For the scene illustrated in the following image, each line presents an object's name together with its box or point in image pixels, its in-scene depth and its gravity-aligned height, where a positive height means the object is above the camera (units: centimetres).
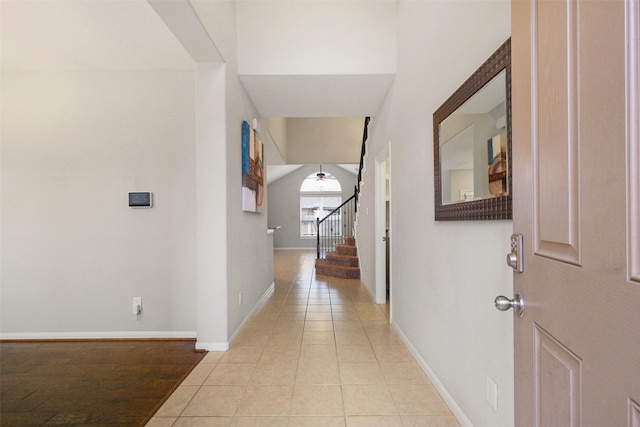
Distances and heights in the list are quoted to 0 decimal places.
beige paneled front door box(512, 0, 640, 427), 55 +1
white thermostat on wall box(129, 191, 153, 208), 310 +16
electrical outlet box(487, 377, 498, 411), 145 -79
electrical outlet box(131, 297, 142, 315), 313 -84
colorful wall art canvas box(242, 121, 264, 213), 340 +50
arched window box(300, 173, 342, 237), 1262 +60
